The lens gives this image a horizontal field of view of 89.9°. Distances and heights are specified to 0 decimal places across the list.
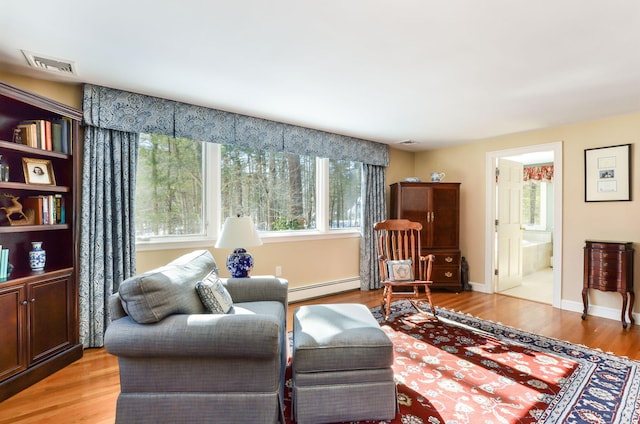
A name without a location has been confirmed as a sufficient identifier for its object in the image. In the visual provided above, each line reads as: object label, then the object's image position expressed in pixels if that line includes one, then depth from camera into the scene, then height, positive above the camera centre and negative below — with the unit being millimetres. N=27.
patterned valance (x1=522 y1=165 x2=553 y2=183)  6355 +751
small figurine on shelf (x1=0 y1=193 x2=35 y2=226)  2246 -29
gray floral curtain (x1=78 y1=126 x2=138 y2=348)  2611 -121
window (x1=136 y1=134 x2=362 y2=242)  3135 +231
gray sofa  1495 -733
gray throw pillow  1528 -433
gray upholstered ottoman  1689 -908
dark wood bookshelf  2043 -456
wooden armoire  4629 -94
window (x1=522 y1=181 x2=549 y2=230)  6902 +104
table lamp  2682 -266
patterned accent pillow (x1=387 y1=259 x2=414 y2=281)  3402 -655
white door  4566 -220
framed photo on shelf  2297 +280
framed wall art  3381 +395
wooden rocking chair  3302 -626
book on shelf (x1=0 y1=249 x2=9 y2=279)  2084 -355
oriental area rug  1796 -1140
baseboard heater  4027 -1068
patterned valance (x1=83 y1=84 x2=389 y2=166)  2672 +850
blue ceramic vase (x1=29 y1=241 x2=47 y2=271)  2328 -350
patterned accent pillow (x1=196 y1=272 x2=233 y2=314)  1866 -522
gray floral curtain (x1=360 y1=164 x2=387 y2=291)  4660 -154
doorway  3869 -329
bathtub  6070 -823
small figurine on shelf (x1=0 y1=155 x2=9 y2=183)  2127 +246
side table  3178 -603
